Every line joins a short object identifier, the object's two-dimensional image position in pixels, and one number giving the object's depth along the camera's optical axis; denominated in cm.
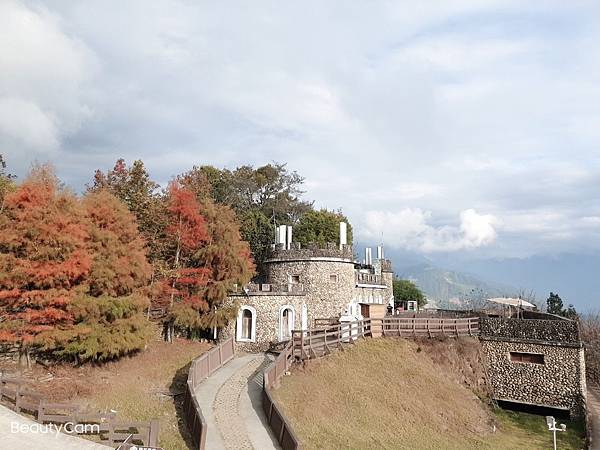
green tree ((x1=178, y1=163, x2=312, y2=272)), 4578
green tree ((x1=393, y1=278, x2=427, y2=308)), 7900
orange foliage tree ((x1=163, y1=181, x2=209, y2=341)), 2767
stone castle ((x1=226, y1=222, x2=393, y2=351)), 2847
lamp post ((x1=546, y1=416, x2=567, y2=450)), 1808
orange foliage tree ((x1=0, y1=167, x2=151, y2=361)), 1928
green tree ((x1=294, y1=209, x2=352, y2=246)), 5361
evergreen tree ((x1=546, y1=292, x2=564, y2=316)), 7109
